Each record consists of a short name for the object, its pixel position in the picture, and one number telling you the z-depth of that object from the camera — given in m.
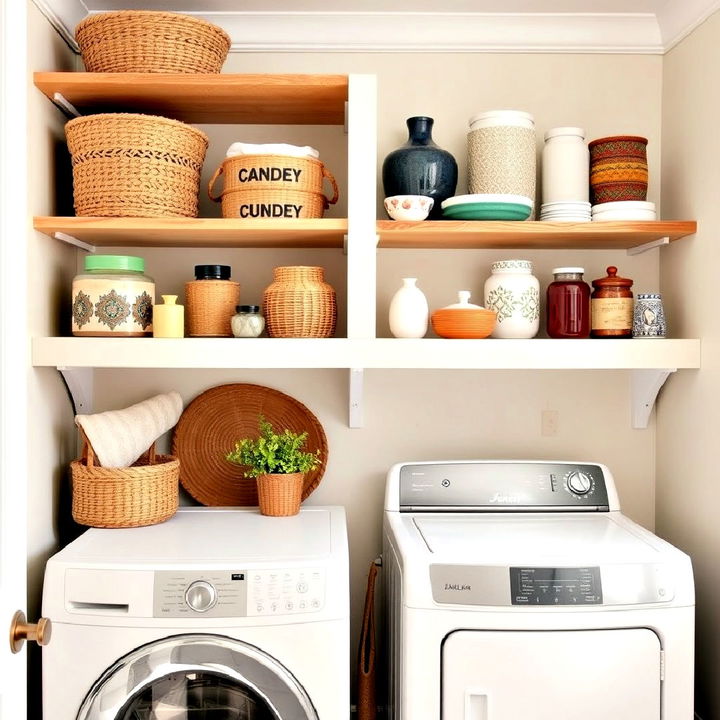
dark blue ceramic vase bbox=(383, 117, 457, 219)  2.11
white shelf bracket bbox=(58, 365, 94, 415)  2.16
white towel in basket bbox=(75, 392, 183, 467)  1.97
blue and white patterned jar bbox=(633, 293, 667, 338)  2.08
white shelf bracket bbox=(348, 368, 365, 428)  2.25
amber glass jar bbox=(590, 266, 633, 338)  2.12
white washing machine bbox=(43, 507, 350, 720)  1.70
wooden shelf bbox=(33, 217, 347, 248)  1.97
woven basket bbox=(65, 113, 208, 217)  1.96
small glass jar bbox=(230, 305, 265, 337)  2.04
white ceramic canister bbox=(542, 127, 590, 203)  2.19
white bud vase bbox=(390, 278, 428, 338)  2.08
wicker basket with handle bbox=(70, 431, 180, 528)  1.97
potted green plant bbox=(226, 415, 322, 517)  2.10
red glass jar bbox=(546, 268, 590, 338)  2.16
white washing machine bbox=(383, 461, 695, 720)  1.70
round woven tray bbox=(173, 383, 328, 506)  2.34
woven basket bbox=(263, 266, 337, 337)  2.03
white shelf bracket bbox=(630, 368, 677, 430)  2.26
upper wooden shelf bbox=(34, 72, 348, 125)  1.97
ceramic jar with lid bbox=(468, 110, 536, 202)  2.15
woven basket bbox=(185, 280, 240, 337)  2.09
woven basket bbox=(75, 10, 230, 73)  1.97
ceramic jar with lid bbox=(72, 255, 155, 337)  1.99
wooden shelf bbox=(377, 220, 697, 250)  2.04
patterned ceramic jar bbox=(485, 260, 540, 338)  2.14
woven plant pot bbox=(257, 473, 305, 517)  2.10
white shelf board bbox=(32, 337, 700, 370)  1.96
